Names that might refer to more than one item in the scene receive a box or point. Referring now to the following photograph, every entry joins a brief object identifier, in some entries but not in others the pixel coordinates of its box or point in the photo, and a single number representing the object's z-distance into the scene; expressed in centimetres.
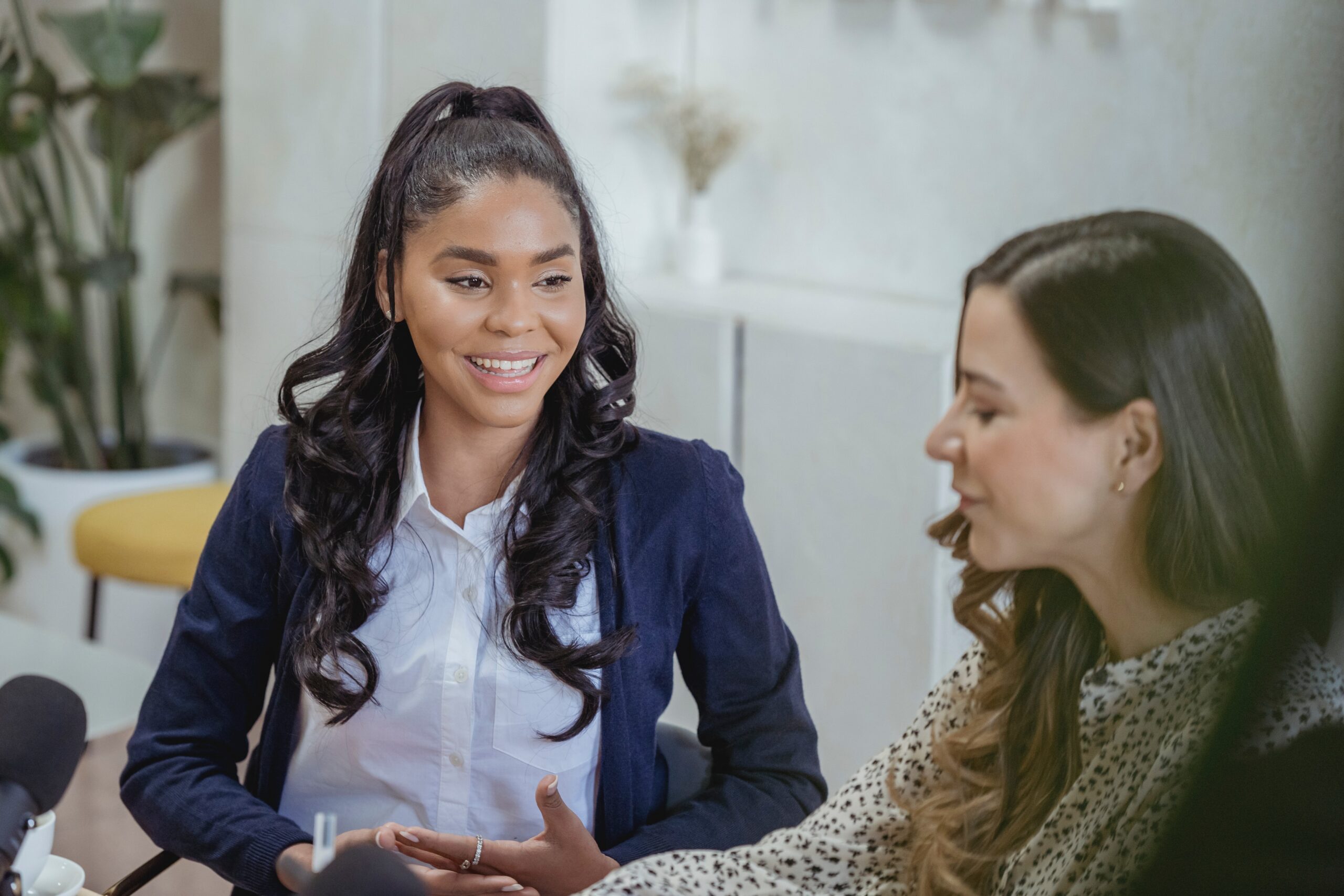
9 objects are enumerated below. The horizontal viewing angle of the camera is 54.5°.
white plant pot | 352
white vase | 308
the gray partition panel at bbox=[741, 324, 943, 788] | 247
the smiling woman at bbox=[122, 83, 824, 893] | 129
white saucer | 107
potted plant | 333
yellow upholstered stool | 270
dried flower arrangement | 304
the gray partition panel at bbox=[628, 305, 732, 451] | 276
